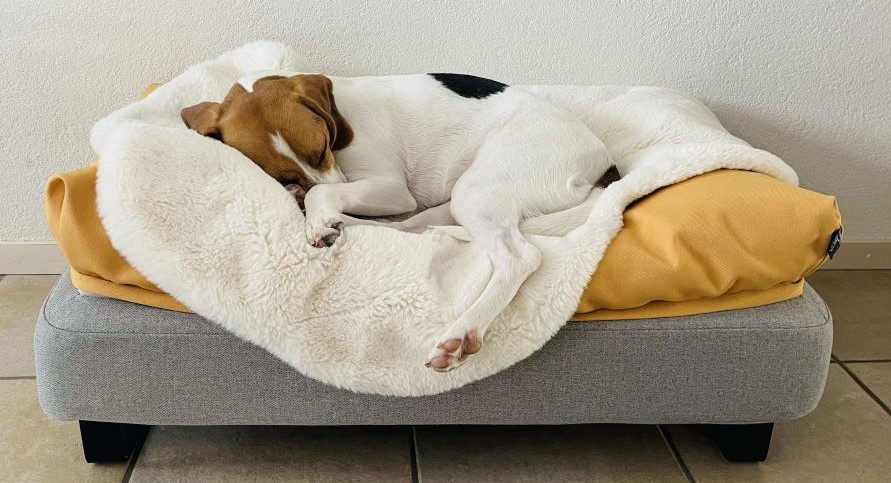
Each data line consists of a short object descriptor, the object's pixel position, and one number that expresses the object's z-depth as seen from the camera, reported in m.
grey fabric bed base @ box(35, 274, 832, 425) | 1.74
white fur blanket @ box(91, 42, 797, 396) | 1.70
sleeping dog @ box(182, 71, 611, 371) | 1.83
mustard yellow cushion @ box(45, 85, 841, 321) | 1.72
